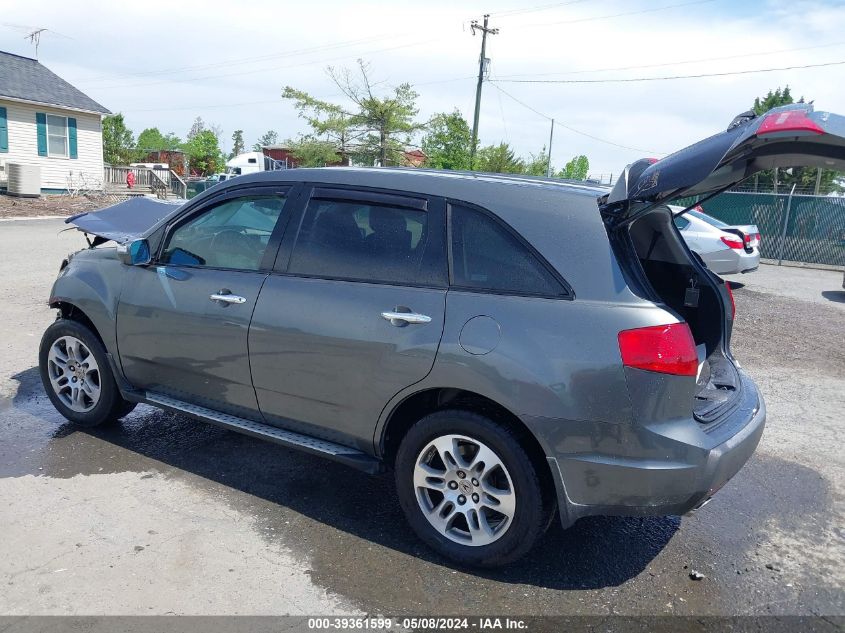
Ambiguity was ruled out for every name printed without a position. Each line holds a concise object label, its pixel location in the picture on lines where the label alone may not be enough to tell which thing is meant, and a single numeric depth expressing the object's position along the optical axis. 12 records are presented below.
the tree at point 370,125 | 29.33
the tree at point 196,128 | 92.88
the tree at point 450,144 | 26.92
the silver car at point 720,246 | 13.26
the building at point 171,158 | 61.04
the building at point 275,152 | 71.18
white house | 27.88
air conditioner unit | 26.39
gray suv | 3.00
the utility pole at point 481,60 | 31.54
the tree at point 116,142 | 49.88
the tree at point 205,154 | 64.06
